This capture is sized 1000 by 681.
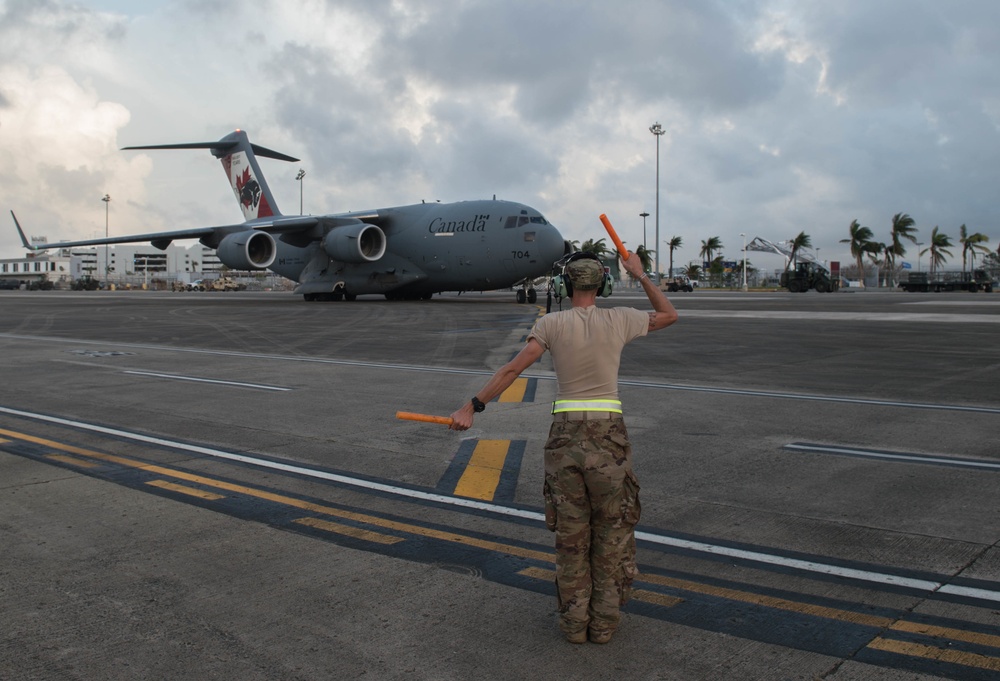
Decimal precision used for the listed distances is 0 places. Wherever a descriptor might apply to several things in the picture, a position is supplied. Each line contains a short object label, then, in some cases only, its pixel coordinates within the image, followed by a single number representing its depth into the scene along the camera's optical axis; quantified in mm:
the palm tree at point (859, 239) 105250
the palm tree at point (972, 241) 100250
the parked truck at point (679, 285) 76000
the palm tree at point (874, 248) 105188
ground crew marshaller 3962
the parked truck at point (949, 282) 69500
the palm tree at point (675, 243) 142888
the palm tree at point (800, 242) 115375
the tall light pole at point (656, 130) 67062
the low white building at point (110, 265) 132625
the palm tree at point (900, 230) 104812
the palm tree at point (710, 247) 149500
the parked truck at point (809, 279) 64750
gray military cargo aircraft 34094
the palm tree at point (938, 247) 107312
